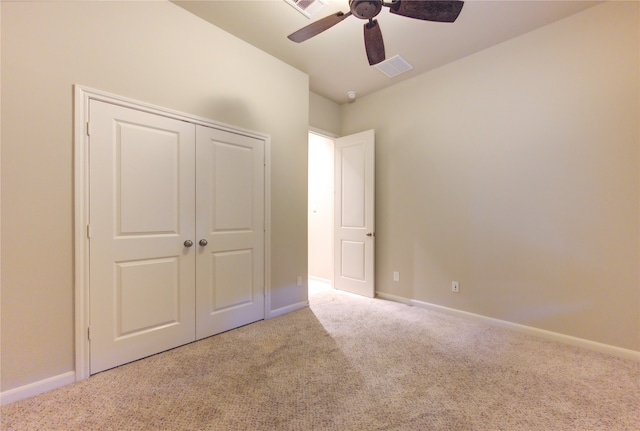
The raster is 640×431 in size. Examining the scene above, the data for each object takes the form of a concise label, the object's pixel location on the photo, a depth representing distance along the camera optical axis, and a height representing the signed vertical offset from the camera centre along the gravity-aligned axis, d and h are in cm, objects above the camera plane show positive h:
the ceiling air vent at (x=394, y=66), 309 +179
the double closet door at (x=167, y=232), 198 -15
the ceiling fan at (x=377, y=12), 167 +135
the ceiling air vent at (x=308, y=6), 222 +178
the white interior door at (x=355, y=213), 380 +3
